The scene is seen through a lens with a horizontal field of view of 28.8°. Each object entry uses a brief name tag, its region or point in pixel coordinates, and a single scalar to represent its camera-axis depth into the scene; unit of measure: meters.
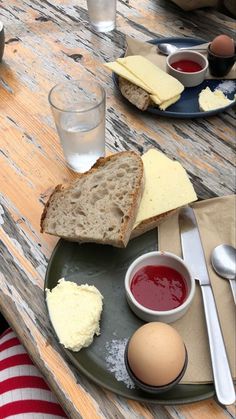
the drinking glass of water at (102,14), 1.26
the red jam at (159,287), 0.64
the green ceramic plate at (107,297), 0.58
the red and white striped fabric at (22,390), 0.72
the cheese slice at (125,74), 1.00
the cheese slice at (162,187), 0.75
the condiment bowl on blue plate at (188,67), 1.04
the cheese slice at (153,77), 1.00
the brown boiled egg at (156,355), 0.54
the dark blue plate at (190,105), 0.99
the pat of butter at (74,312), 0.62
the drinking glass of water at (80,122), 0.87
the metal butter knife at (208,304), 0.56
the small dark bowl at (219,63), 1.05
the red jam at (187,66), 1.08
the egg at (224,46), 1.05
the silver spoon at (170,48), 1.16
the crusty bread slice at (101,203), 0.73
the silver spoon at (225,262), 0.67
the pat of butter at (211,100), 1.00
